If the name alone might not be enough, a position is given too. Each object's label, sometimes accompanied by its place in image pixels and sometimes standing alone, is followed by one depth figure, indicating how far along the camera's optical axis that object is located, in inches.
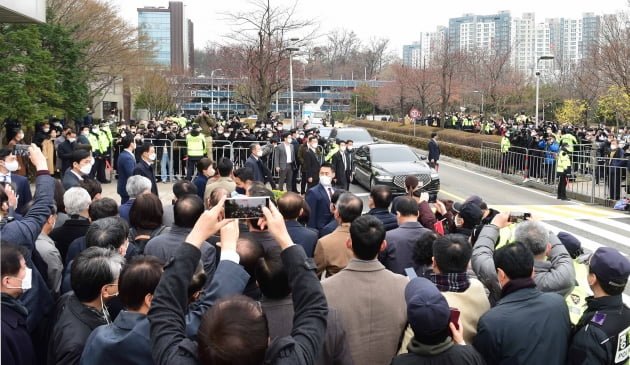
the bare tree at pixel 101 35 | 1213.1
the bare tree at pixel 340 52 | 4042.8
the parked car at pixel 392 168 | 702.5
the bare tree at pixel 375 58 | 3683.6
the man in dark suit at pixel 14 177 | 263.7
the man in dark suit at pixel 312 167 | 623.2
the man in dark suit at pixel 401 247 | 217.5
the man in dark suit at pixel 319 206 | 348.5
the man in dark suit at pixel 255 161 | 517.0
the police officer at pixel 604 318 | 144.2
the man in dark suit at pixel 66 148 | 633.6
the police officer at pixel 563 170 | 700.0
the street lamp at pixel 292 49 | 992.9
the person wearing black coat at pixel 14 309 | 144.3
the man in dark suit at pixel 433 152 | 847.7
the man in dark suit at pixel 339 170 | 611.8
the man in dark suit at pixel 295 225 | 227.1
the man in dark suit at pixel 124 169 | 434.0
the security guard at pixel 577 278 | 172.2
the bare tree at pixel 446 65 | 1633.9
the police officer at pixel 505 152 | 944.3
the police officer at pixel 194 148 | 690.8
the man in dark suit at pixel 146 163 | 410.0
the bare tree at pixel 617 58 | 884.0
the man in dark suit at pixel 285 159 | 683.4
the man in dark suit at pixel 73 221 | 222.5
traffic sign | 1446.6
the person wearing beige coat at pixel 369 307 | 153.8
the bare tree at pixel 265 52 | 1035.9
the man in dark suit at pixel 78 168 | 349.7
